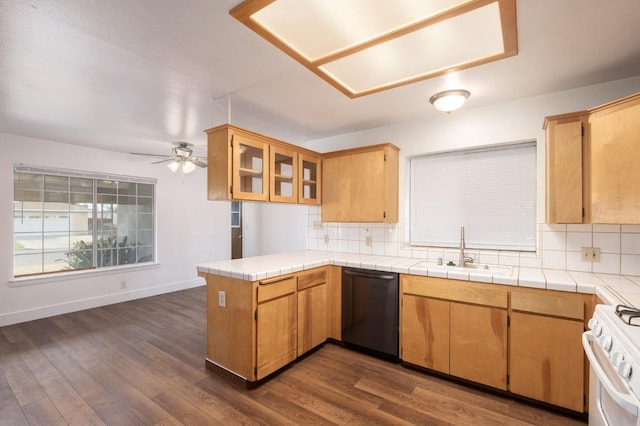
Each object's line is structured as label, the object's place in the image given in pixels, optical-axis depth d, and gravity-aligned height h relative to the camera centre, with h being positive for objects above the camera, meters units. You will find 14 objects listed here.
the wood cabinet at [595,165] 1.73 +0.33
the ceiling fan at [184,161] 3.77 +0.68
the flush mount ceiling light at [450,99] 2.32 +0.92
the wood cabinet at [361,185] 3.04 +0.31
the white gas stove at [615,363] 0.93 -0.56
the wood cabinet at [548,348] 1.90 -0.92
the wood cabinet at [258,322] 2.22 -0.91
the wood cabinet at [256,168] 2.44 +0.43
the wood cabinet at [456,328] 2.16 -0.92
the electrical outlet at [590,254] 2.26 -0.32
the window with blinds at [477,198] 2.63 +0.15
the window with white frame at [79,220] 3.77 -0.12
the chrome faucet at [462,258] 2.70 -0.42
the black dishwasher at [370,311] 2.61 -0.93
